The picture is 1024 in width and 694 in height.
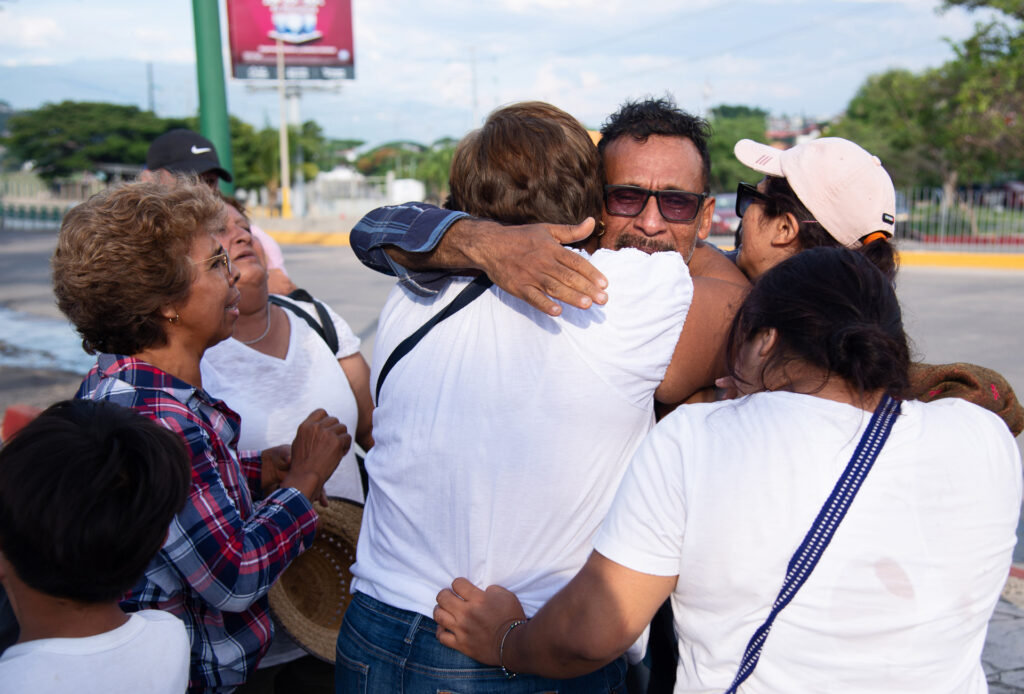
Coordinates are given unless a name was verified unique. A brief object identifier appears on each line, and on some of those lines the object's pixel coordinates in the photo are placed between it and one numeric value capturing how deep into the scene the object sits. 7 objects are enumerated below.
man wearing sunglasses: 1.42
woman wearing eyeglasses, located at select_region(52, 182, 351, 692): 1.78
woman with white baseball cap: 1.94
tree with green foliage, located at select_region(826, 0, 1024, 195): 17.83
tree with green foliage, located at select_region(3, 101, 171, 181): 51.88
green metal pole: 4.37
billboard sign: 43.84
